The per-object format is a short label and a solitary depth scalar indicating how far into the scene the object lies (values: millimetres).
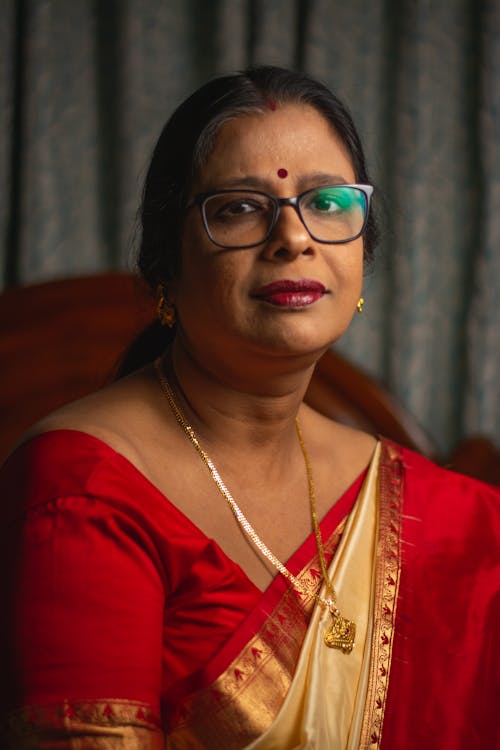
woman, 1066
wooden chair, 1576
